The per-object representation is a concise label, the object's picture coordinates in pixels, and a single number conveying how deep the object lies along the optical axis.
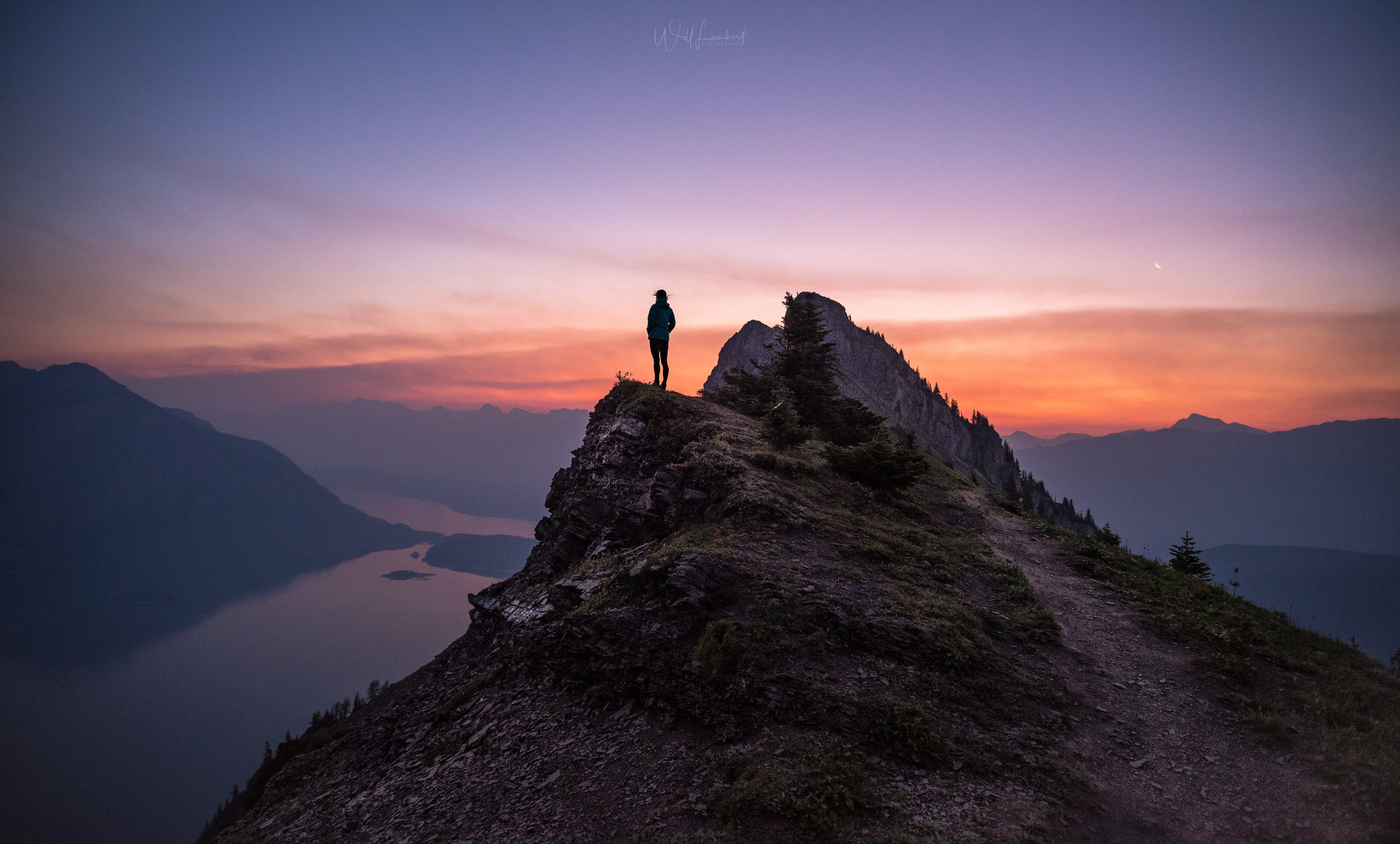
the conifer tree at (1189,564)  21.12
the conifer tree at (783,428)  21.64
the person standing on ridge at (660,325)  23.62
